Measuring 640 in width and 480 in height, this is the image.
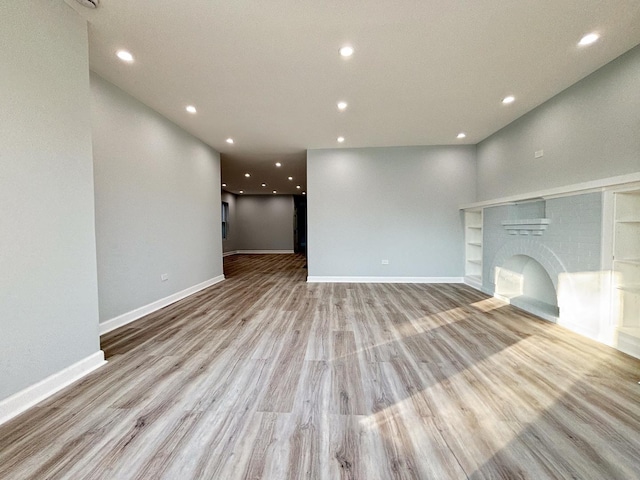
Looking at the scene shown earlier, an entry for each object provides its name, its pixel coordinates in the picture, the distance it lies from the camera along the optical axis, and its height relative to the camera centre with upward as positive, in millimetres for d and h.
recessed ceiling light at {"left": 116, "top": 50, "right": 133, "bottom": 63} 2469 +1755
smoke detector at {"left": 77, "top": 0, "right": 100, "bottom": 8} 1909 +1752
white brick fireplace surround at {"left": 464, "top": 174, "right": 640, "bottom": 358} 2498 -363
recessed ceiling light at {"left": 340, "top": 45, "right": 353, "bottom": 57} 2404 +1751
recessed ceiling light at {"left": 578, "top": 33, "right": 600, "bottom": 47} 2258 +1756
